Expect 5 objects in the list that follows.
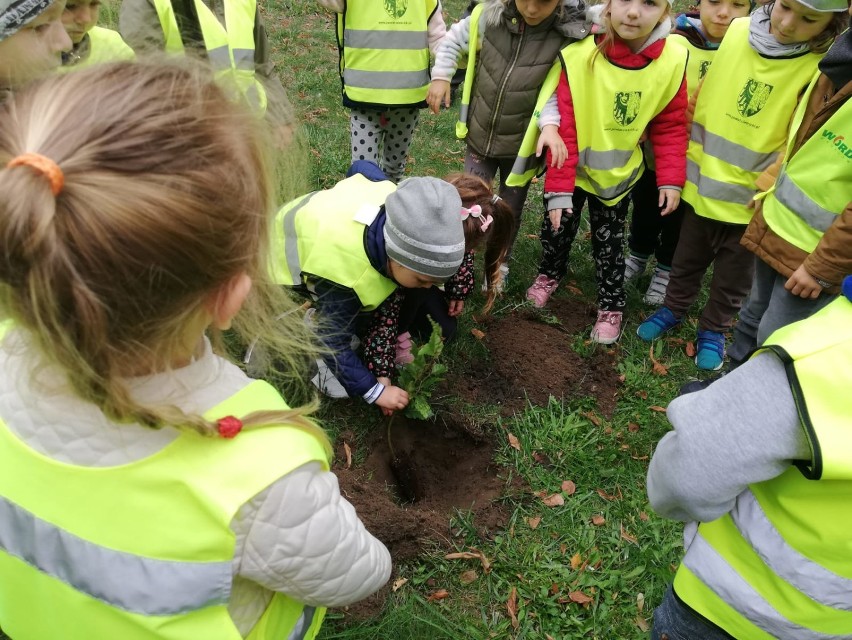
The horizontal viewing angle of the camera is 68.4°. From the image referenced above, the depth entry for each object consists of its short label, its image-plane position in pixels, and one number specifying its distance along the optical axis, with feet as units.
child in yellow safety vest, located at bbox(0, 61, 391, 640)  2.67
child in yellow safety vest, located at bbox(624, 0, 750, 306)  11.34
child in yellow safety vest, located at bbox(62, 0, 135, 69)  9.04
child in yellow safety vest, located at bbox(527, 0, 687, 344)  10.27
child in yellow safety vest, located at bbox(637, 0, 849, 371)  9.68
